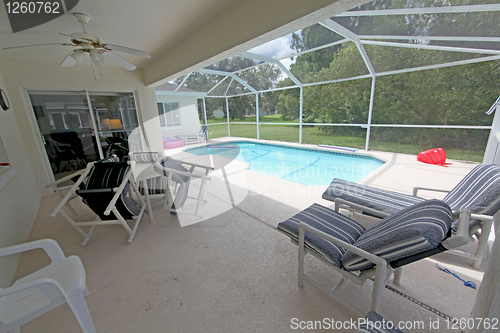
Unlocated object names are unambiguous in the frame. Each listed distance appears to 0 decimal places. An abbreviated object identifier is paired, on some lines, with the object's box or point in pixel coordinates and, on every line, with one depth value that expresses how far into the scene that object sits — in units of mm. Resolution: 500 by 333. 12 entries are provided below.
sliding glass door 3906
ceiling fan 2100
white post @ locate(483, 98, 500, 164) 3551
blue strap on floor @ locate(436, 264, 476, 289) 1476
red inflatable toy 4793
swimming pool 5348
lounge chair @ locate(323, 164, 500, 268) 1561
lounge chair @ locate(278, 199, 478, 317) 983
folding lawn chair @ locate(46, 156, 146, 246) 2041
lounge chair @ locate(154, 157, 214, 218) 2543
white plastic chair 998
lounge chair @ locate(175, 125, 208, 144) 9755
